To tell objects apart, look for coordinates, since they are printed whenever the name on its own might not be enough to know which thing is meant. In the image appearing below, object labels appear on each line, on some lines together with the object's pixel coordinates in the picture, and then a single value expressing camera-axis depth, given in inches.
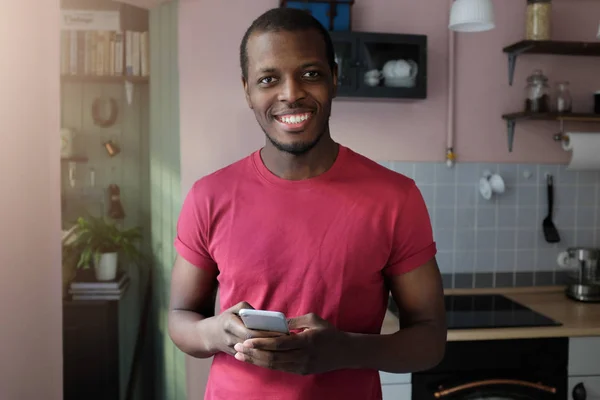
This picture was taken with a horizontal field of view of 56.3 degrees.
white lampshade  76.2
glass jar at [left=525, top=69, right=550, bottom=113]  92.5
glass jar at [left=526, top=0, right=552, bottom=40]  90.1
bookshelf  118.3
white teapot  88.5
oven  75.7
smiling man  40.4
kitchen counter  75.0
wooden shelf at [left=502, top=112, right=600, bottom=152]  90.5
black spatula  97.5
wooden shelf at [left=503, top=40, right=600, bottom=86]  88.8
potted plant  110.3
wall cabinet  87.1
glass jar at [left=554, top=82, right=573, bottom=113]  92.9
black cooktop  77.0
